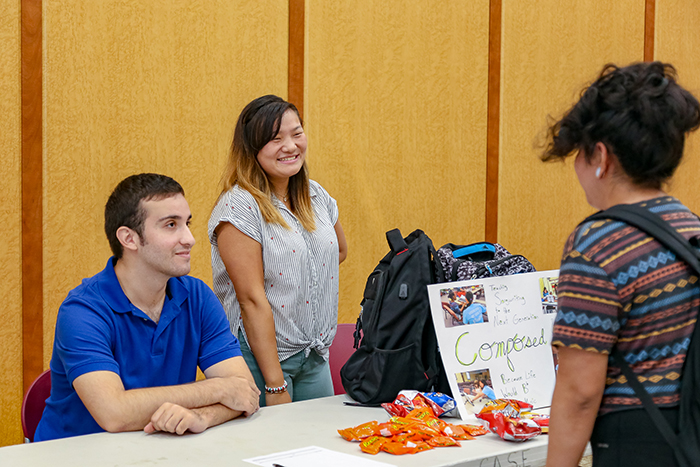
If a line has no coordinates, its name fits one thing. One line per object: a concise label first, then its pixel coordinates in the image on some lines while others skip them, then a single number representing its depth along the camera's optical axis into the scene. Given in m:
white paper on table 1.45
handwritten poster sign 1.88
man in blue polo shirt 1.67
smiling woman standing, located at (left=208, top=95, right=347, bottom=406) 2.15
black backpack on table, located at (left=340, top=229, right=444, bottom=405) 1.91
